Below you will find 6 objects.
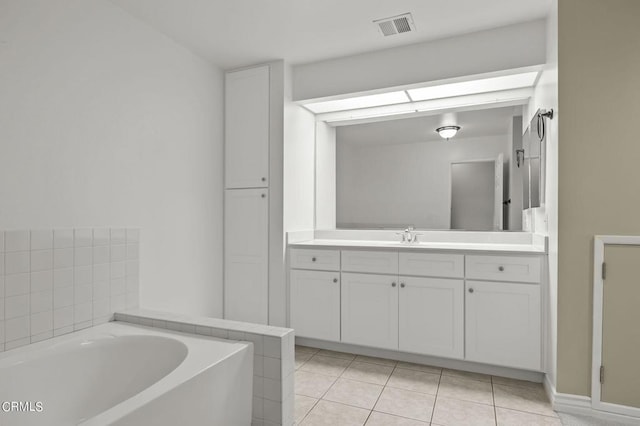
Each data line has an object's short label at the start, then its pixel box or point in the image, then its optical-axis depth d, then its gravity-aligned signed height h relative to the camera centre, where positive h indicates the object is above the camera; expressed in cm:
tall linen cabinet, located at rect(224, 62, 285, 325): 297 +18
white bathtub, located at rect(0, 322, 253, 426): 133 -70
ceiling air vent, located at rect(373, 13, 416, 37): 235 +127
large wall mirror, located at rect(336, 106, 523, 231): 286 +36
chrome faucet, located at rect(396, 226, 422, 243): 306 -18
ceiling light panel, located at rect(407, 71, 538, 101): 260 +98
